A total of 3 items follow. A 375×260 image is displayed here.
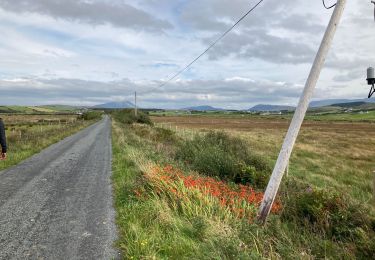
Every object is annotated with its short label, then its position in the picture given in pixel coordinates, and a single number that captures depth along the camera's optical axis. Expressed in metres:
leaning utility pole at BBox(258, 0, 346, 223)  6.60
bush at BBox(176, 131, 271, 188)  13.80
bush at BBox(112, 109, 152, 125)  73.97
